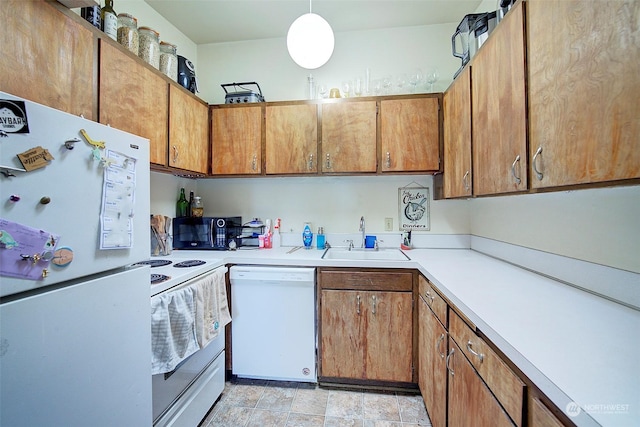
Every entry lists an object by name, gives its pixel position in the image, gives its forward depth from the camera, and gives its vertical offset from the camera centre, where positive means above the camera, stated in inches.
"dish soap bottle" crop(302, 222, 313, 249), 86.2 -7.3
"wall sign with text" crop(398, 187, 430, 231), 87.1 +2.7
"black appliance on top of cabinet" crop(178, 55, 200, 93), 71.5 +41.5
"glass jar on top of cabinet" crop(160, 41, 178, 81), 65.1 +41.4
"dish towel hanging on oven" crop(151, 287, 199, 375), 43.3 -20.9
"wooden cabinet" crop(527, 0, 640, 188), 24.6 +14.5
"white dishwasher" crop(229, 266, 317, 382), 67.1 -28.7
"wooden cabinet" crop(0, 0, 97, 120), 34.4 +24.8
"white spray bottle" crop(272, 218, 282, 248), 90.3 -7.6
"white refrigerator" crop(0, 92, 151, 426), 22.1 -6.0
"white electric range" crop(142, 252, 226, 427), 45.3 -33.1
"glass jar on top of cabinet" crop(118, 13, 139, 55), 54.4 +40.6
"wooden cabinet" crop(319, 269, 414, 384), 64.8 -28.9
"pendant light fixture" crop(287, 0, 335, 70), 60.9 +44.4
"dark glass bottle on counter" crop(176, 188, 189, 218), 87.8 +2.9
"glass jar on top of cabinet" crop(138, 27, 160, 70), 59.5 +41.3
